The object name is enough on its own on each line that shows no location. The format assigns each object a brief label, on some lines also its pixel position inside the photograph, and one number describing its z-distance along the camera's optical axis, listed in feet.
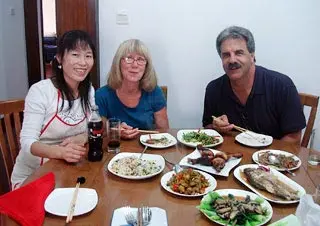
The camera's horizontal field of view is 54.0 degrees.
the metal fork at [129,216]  3.30
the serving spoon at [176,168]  4.62
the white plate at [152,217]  3.32
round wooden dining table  3.46
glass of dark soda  5.34
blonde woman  6.79
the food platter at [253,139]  5.78
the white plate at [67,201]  3.48
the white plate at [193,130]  5.66
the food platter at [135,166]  4.42
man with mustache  6.83
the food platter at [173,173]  4.03
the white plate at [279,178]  3.93
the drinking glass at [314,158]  5.00
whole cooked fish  3.93
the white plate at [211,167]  4.55
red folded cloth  3.29
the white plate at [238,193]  3.78
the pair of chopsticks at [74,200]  3.34
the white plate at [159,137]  5.57
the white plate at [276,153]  4.84
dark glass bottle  4.91
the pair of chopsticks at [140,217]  3.26
